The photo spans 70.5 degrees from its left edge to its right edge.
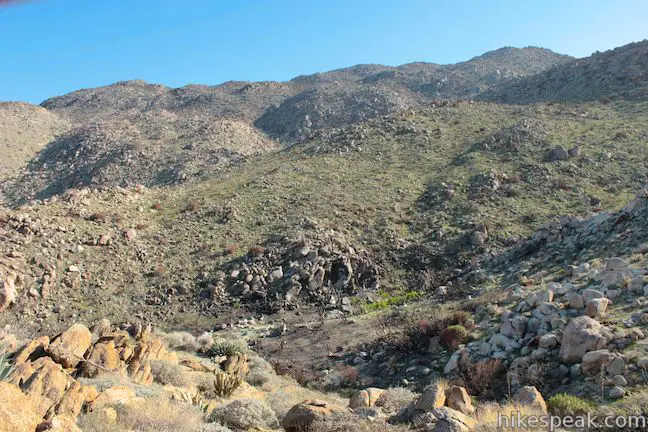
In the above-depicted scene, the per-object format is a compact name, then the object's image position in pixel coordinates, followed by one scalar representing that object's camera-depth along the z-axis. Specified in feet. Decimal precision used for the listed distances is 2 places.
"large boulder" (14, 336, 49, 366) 22.61
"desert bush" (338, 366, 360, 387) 33.55
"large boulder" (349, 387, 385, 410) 24.95
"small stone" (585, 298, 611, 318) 27.25
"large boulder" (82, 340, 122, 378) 24.52
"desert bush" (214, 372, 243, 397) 27.04
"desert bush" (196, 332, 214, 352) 39.39
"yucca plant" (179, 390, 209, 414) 22.85
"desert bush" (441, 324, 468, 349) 32.71
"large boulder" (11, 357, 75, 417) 17.16
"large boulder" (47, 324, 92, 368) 24.04
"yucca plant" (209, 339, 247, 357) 38.17
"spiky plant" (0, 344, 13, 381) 18.57
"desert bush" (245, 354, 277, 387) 32.09
